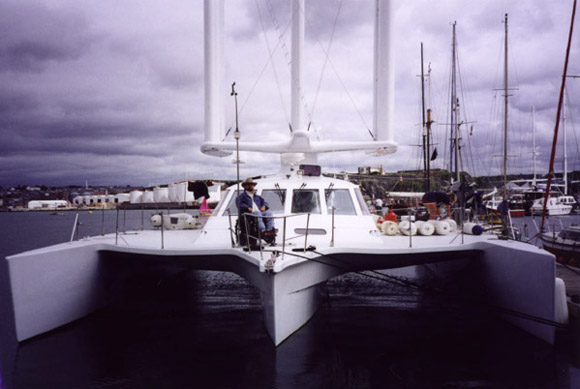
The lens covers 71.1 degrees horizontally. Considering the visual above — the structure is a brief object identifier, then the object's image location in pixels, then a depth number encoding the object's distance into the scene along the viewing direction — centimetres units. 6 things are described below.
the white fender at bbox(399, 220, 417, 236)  845
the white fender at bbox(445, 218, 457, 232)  914
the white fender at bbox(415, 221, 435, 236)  849
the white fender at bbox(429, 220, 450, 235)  863
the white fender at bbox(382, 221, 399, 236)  848
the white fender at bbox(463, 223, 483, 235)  826
